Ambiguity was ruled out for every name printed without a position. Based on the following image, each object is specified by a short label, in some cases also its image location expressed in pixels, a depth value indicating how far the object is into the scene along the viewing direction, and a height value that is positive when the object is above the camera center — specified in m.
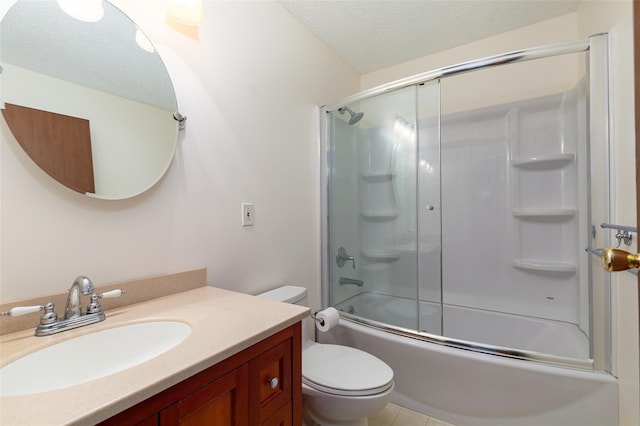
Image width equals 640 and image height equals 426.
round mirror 0.79 +0.39
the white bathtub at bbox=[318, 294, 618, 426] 1.21 -0.87
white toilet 1.14 -0.73
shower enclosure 1.83 +0.04
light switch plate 1.44 +0.00
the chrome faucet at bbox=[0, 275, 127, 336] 0.71 -0.27
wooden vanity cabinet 0.54 -0.42
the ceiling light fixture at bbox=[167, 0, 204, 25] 1.06 +0.79
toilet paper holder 1.46 -0.57
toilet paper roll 1.46 -0.56
